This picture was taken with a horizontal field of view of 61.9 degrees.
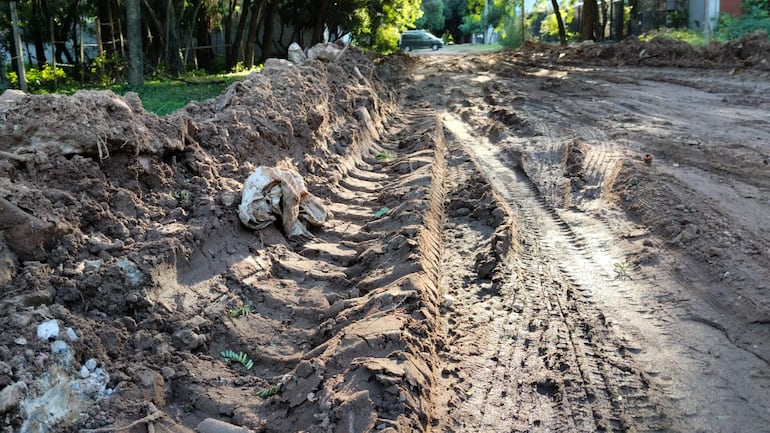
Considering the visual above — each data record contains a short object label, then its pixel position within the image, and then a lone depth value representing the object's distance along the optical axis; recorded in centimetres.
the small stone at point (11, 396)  288
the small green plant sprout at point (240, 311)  446
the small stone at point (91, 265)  398
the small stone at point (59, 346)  332
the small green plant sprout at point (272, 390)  373
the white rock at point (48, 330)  332
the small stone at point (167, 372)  367
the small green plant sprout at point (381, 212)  663
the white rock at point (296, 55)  1320
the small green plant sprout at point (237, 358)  406
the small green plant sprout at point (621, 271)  521
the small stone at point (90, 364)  343
